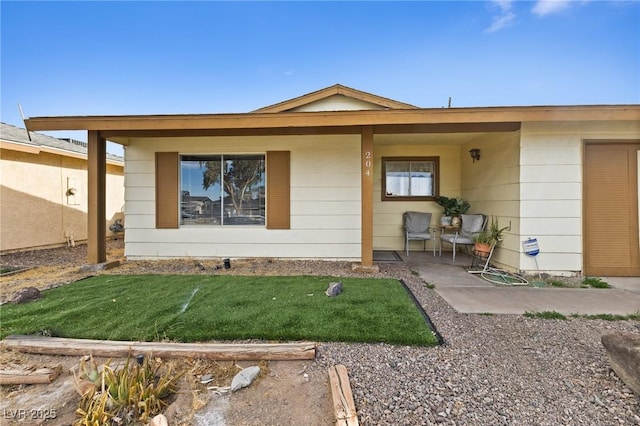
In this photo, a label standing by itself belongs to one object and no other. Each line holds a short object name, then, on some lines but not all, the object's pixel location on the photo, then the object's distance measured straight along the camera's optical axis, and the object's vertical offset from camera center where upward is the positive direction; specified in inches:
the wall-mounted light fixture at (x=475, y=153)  218.5 +47.3
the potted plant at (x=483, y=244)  174.1 -20.2
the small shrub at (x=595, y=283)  150.7 -39.7
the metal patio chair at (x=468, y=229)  201.8 -12.5
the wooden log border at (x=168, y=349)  79.7 -40.5
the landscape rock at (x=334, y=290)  130.3 -37.0
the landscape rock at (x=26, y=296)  124.6 -37.9
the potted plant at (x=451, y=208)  237.1 +4.0
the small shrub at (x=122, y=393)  58.9 -41.4
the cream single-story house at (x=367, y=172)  166.1 +28.7
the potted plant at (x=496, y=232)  175.6 -12.9
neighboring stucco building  244.8 +22.2
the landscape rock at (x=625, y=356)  64.2 -35.4
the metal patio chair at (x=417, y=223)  245.8 -9.3
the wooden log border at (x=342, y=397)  55.7 -41.7
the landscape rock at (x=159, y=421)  55.5 -42.2
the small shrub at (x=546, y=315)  109.6 -41.4
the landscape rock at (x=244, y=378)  68.0 -41.9
